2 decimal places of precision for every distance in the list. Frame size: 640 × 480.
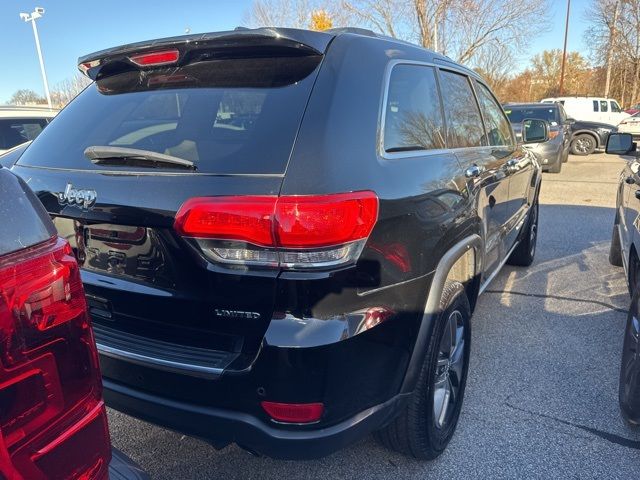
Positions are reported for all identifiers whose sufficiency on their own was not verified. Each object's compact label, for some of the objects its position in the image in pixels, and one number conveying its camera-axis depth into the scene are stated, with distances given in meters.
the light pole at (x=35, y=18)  25.62
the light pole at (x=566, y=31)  34.74
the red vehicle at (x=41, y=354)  1.04
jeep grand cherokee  1.66
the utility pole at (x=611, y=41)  32.12
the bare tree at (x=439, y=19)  20.53
